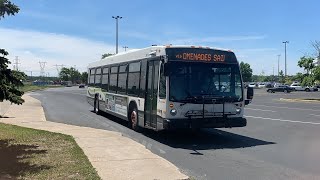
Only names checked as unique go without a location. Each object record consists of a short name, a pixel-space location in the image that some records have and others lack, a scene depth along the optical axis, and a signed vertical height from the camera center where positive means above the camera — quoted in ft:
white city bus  25.26 -0.50
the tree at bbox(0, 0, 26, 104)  19.93 +0.36
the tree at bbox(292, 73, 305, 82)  105.27 +3.39
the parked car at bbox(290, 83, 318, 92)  174.23 -1.91
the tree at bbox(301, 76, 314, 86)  96.06 +1.39
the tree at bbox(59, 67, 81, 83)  366.85 +10.17
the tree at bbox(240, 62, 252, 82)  301.58 +14.94
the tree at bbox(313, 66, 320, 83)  93.88 +4.08
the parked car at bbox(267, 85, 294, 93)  160.56 -2.55
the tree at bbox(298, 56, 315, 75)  104.68 +8.05
